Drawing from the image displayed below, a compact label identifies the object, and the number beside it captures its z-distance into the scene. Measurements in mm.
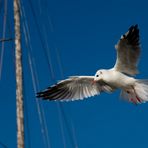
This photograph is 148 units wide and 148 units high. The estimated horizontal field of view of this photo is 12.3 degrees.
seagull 11797
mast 14742
